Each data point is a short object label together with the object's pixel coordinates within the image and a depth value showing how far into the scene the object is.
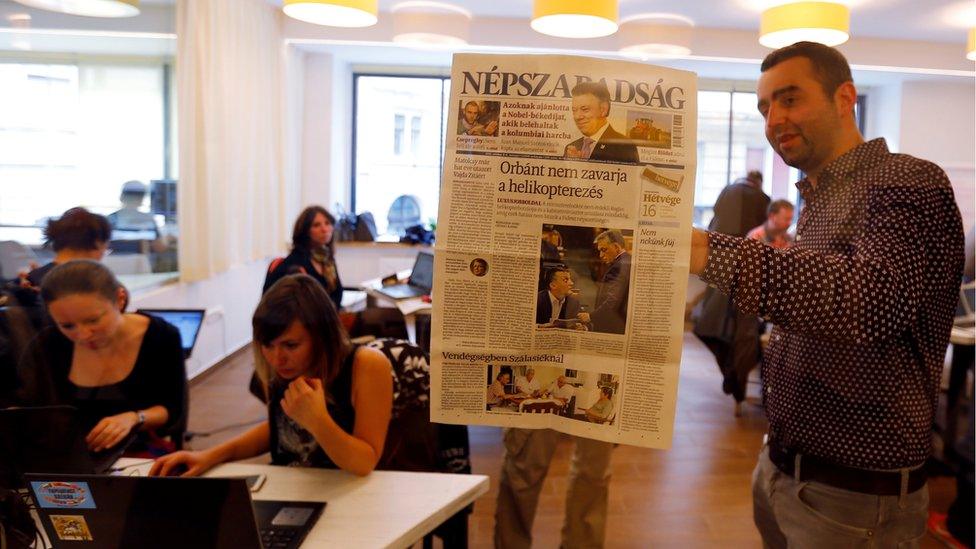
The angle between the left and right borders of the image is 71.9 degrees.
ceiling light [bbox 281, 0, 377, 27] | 3.03
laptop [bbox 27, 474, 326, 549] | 1.03
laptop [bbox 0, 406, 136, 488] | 1.19
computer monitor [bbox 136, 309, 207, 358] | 3.15
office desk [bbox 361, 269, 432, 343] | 3.28
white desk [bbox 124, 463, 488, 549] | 1.27
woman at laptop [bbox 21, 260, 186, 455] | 1.81
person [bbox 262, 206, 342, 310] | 3.79
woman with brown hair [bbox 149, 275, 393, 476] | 1.61
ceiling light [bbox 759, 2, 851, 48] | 1.94
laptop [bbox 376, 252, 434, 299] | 3.92
